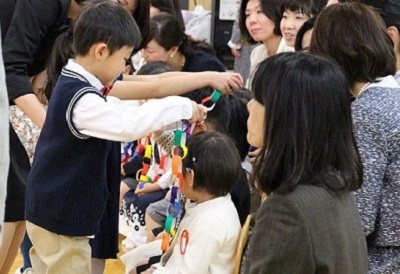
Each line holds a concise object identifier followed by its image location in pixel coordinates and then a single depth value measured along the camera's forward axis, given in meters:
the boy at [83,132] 3.49
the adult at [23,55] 4.10
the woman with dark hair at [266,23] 5.38
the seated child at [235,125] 4.16
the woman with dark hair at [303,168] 2.48
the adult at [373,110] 2.93
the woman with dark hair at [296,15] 4.96
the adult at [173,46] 5.66
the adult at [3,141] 1.95
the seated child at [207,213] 3.66
